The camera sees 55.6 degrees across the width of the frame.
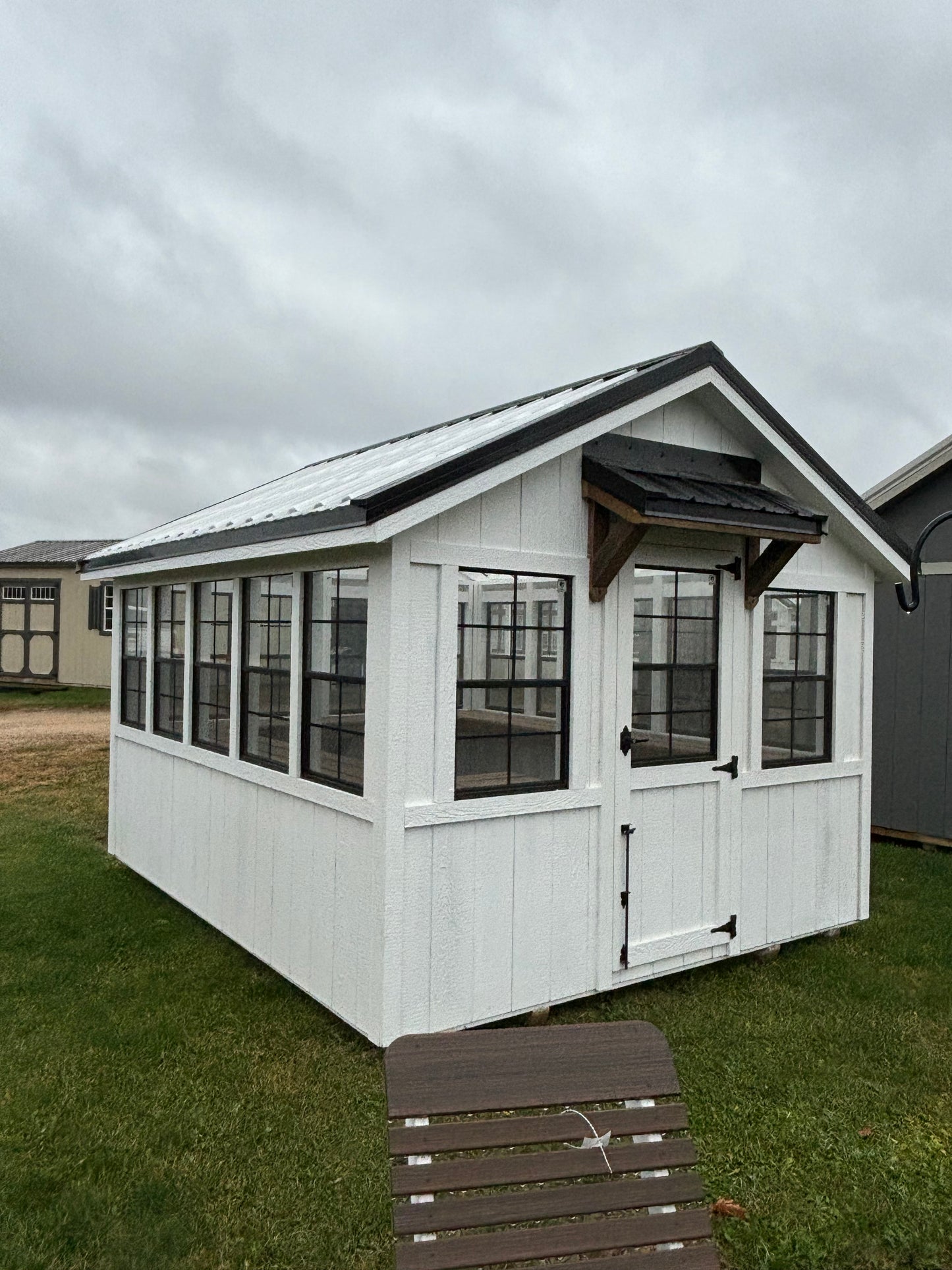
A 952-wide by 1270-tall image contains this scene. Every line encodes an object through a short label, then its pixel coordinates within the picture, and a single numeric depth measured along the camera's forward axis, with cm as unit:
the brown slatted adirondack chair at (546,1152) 194
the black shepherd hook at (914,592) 517
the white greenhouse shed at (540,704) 407
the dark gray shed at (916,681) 815
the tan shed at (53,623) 2186
